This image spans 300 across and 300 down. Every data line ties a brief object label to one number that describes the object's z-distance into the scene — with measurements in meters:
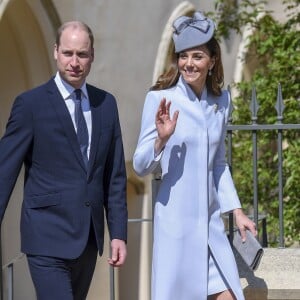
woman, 9.13
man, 8.59
